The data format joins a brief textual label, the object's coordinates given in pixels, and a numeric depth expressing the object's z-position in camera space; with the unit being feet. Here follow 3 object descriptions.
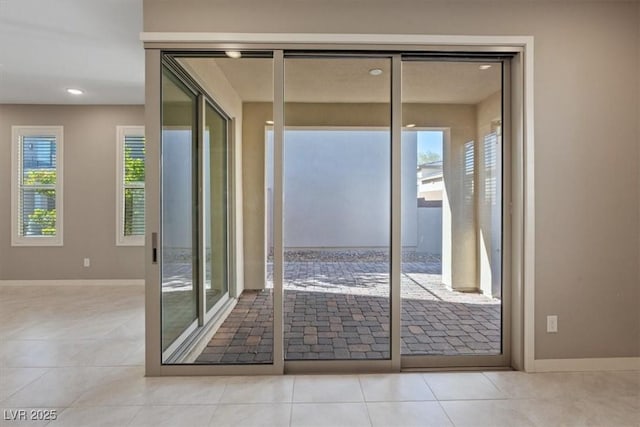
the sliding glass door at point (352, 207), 9.02
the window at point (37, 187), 18.40
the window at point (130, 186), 18.51
